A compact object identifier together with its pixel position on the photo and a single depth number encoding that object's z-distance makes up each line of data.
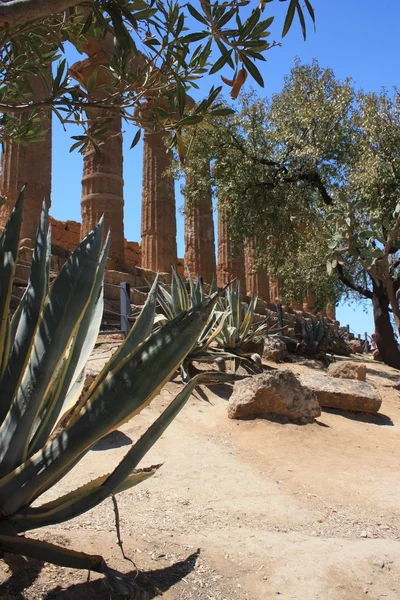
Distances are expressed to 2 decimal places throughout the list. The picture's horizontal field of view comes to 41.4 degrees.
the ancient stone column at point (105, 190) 14.37
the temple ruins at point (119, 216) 12.38
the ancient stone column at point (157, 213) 15.95
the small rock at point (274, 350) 9.02
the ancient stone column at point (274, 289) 25.90
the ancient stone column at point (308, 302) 27.80
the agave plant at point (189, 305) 6.01
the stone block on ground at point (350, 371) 7.36
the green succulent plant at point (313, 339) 10.73
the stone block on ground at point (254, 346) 7.75
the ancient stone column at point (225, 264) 19.28
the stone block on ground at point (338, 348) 12.81
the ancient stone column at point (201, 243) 17.45
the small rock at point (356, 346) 18.66
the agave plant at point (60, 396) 1.44
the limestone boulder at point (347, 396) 5.93
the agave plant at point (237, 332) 6.72
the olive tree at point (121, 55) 2.09
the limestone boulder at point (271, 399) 4.97
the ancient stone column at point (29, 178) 12.28
